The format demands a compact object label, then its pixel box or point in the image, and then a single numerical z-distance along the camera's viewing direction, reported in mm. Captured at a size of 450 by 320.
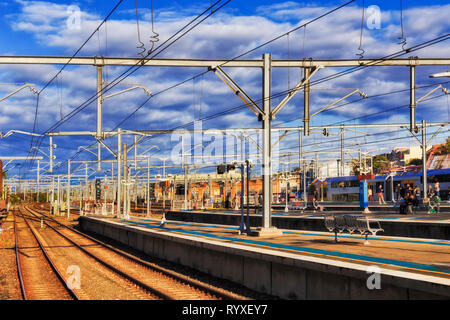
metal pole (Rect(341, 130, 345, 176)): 44247
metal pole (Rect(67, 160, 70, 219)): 60569
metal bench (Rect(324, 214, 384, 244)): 15570
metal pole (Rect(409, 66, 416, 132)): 20609
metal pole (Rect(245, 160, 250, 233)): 20680
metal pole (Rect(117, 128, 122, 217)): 39031
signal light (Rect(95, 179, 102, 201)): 49294
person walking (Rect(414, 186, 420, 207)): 32188
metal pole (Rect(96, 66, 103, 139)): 20281
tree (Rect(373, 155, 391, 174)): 92688
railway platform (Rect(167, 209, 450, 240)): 18797
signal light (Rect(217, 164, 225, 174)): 24009
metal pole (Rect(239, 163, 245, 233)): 20914
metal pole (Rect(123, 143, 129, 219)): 37688
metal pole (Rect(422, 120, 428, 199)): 38084
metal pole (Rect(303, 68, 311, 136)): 20366
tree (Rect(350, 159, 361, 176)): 77425
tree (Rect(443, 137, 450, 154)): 81312
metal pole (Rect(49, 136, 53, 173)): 39984
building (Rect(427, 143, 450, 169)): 72206
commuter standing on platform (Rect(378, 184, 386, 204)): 43209
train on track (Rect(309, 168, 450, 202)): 49469
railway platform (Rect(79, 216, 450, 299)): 9352
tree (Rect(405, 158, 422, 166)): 90700
